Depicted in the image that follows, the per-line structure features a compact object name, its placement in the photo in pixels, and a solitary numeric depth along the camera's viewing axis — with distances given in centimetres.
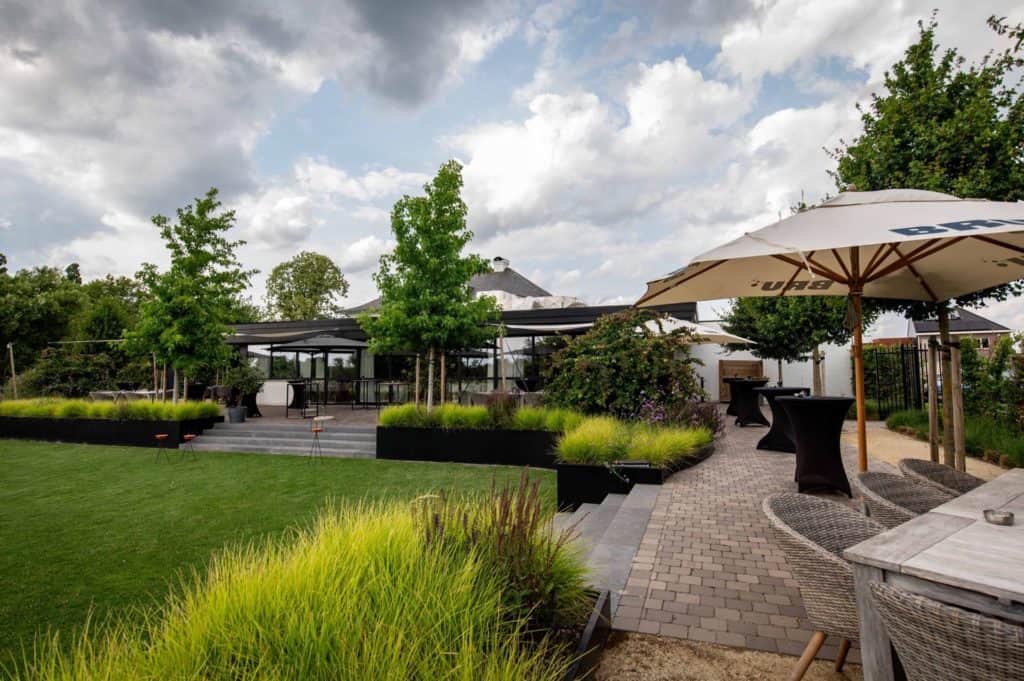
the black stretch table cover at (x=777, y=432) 747
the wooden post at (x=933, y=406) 488
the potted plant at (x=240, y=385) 1305
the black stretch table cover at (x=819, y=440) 502
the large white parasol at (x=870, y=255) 264
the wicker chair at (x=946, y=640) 106
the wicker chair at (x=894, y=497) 256
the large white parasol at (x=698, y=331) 917
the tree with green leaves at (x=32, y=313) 2147
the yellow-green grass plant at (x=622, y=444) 610
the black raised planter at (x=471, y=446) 820
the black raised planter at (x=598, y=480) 591
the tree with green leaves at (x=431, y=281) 1012
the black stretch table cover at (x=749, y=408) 1081
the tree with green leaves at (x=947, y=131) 670
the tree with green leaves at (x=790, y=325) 1202
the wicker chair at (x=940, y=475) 306
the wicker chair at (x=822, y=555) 185
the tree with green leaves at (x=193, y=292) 1171
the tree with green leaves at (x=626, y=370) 838
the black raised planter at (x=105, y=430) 1084
